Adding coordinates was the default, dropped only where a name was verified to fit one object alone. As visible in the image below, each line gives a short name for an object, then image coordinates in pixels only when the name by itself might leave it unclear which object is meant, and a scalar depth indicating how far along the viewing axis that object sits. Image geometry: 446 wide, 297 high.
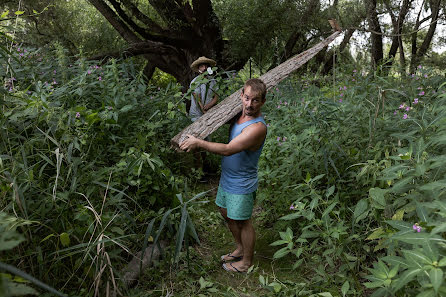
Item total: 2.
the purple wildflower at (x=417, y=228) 1.76
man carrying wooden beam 2.79
